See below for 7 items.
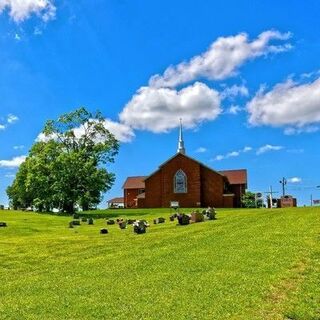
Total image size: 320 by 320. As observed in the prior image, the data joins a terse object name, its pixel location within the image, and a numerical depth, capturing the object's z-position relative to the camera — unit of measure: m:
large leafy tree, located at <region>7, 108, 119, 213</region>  49.14
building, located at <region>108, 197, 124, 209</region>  88.69
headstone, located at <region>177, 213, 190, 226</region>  24.19
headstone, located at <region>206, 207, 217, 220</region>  26.65
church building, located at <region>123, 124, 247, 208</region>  56.02
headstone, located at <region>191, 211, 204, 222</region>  25.13
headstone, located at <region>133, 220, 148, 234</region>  21.00
